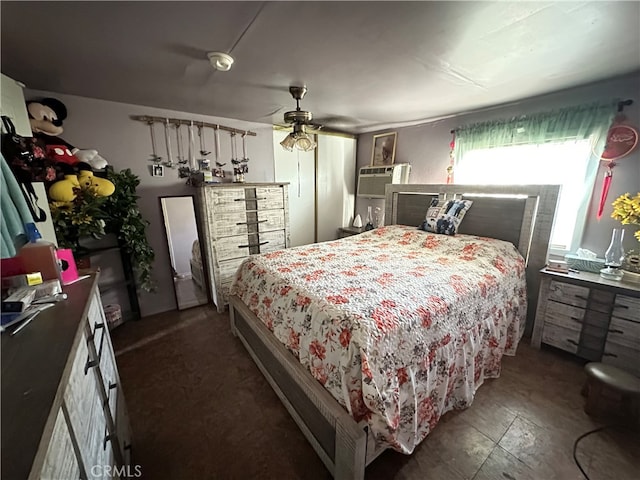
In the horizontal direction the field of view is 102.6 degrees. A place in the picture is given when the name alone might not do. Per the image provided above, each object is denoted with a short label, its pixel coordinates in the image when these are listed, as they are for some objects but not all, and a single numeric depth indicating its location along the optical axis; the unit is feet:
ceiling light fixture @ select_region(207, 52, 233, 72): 4.89
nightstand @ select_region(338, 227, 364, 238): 13.03
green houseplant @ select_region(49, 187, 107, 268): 6.47
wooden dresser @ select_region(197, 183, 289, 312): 9.16
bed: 3.84
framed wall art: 11.89
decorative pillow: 8.49
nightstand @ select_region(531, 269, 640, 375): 5.75
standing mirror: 9.25
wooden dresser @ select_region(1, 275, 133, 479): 1.60
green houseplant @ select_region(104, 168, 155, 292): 7.63
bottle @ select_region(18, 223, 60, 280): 3.64
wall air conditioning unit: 11.50
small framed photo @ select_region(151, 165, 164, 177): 8.81
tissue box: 6.65
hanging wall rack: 8.39
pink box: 4.12
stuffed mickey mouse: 6.39
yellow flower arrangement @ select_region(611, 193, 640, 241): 5.84
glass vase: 6.25
